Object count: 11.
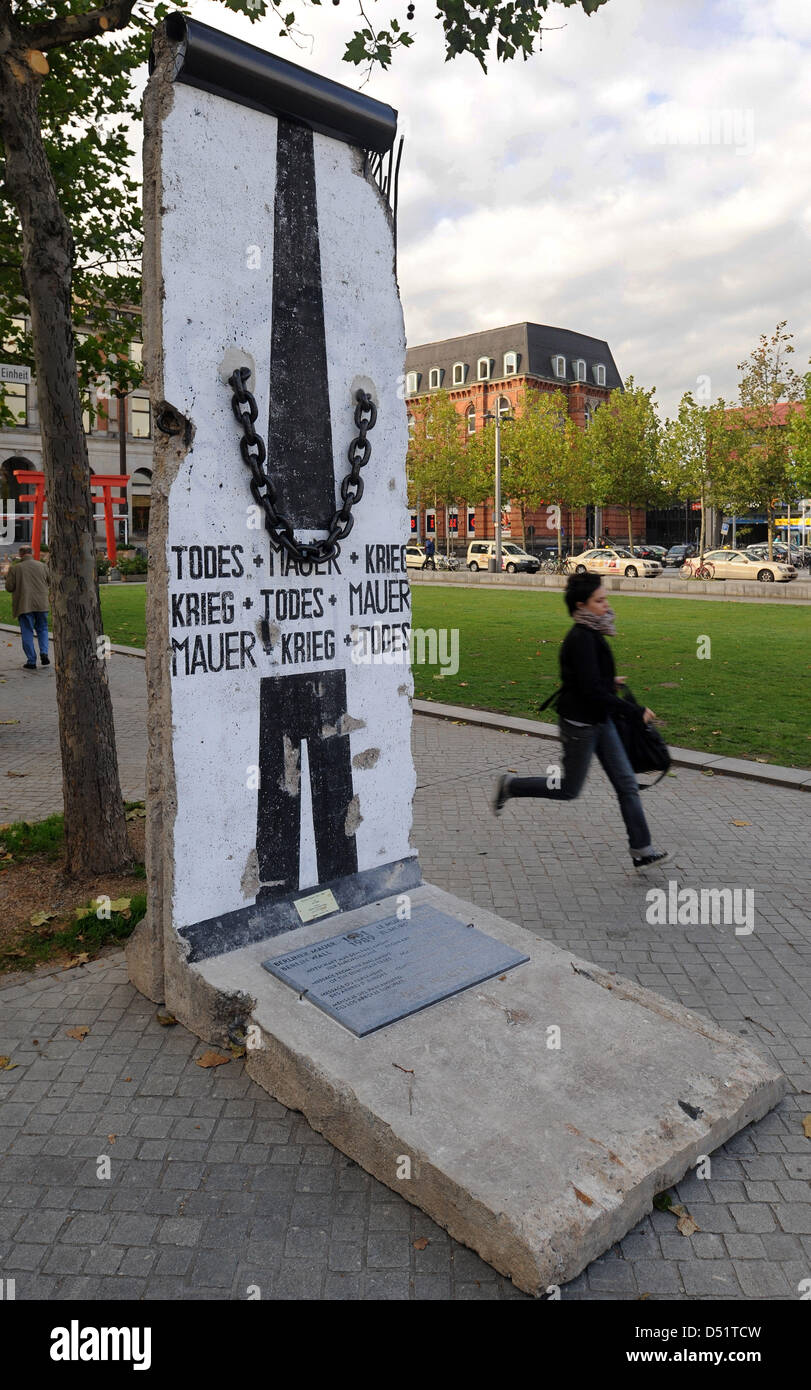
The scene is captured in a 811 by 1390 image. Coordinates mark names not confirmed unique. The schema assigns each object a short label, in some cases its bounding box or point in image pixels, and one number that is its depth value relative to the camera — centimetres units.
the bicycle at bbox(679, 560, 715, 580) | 3973
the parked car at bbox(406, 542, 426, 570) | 5128
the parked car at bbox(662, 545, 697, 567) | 6125
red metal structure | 3459
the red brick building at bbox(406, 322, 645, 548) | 7181
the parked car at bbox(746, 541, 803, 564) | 4356
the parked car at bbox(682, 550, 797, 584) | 3800
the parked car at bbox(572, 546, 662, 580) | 4269
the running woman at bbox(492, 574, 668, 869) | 579
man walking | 1434
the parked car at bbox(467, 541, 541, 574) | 5078
